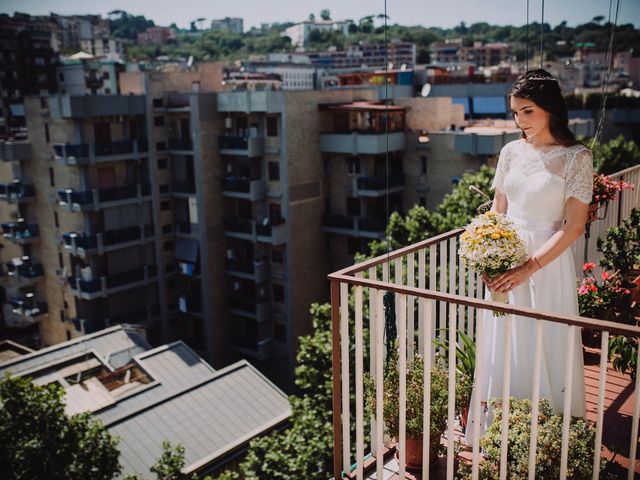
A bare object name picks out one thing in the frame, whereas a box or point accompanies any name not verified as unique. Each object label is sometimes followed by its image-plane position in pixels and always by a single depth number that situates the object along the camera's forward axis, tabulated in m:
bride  3.77
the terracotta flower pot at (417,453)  4.08
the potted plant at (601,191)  5.02
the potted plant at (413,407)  4.08
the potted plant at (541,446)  3.28
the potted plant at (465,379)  4.16
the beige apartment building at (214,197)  27.42
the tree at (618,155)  20.48
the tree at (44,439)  10.36
